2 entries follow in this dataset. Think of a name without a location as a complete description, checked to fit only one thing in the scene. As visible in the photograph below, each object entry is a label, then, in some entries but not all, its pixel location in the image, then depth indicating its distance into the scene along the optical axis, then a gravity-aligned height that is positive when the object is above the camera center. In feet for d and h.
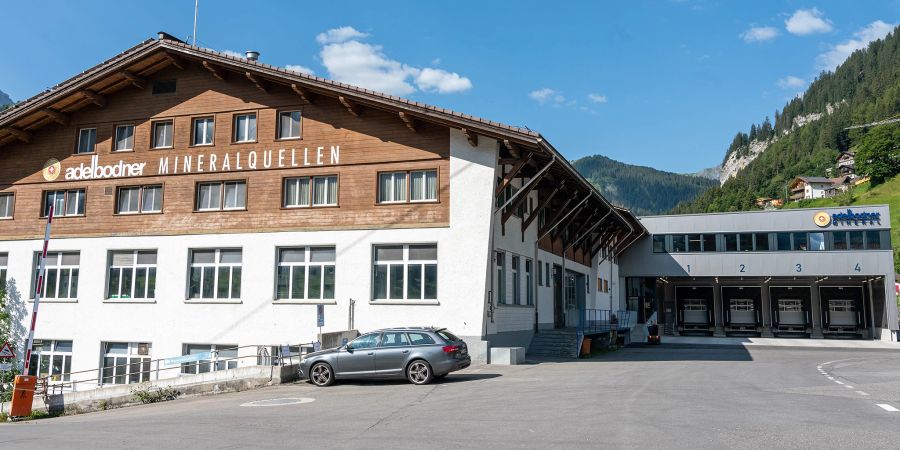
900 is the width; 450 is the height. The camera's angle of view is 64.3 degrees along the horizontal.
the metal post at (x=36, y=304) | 56.85 +0.41
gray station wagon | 59.00 -3.82
